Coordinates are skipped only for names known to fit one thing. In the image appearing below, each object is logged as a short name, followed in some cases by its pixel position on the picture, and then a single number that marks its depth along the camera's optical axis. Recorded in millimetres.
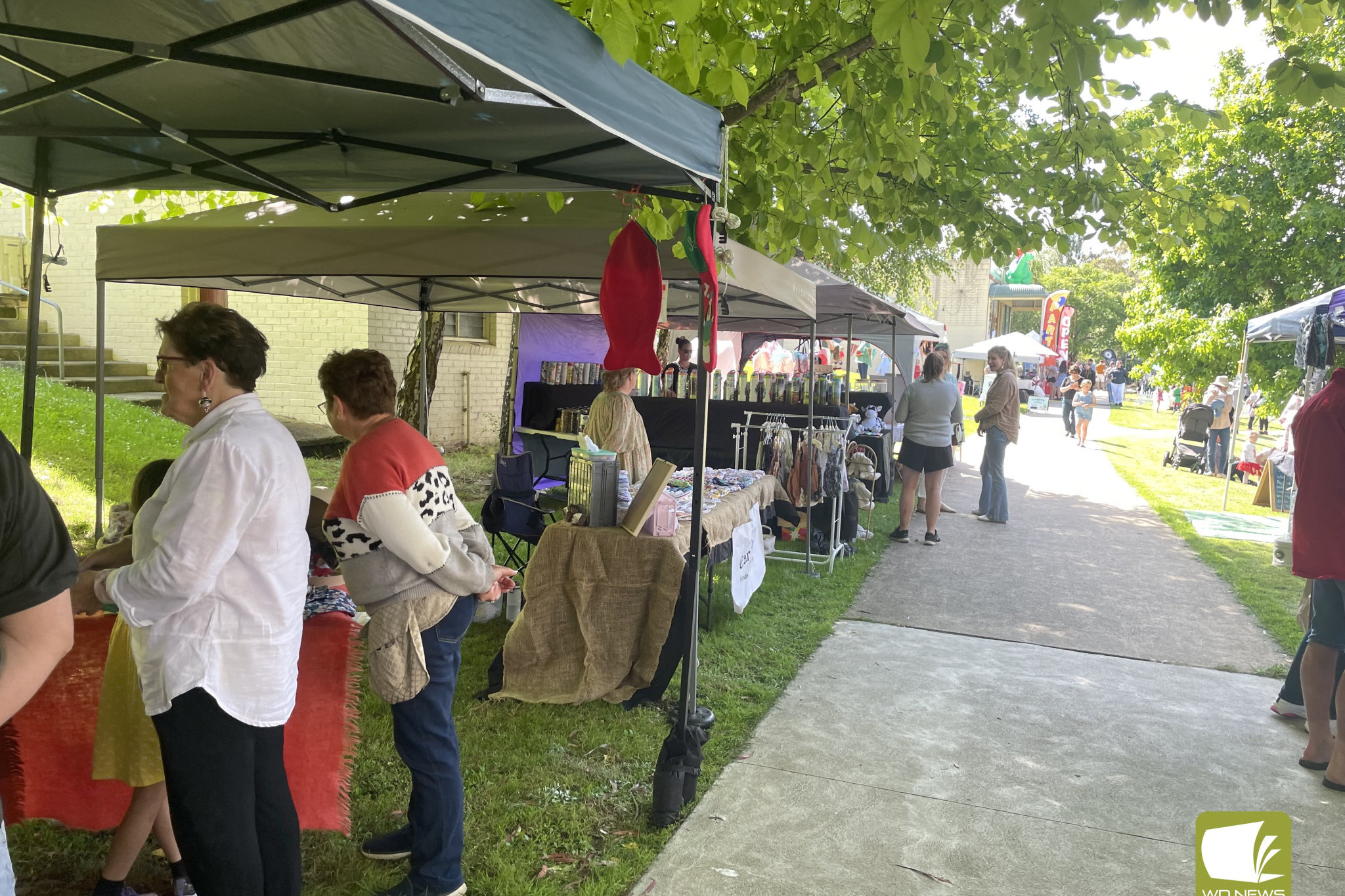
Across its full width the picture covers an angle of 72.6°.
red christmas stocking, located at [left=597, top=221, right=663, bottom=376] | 3416
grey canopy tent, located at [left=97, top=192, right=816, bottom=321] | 4684
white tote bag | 5926
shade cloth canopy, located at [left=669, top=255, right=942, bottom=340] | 8688
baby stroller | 16484
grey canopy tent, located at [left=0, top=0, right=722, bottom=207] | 2164
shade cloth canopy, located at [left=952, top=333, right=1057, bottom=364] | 31031
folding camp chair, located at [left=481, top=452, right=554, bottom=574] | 5605
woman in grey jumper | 9172
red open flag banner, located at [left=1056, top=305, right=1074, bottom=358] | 51812
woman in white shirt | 2082
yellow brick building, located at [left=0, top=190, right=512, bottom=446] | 13281
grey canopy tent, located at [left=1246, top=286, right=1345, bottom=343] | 8953
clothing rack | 7992
